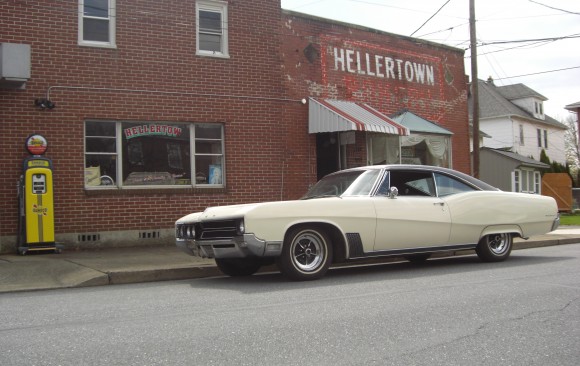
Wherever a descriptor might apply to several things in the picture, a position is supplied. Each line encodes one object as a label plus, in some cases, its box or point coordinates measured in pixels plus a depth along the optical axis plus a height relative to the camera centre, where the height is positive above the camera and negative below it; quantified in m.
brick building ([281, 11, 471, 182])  14.34 +2.81
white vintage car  7.19 -0.40
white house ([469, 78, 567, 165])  40.19 +4.98
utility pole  16.80 +3.13
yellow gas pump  10.49 -0.15
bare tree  55.38 +4.19
